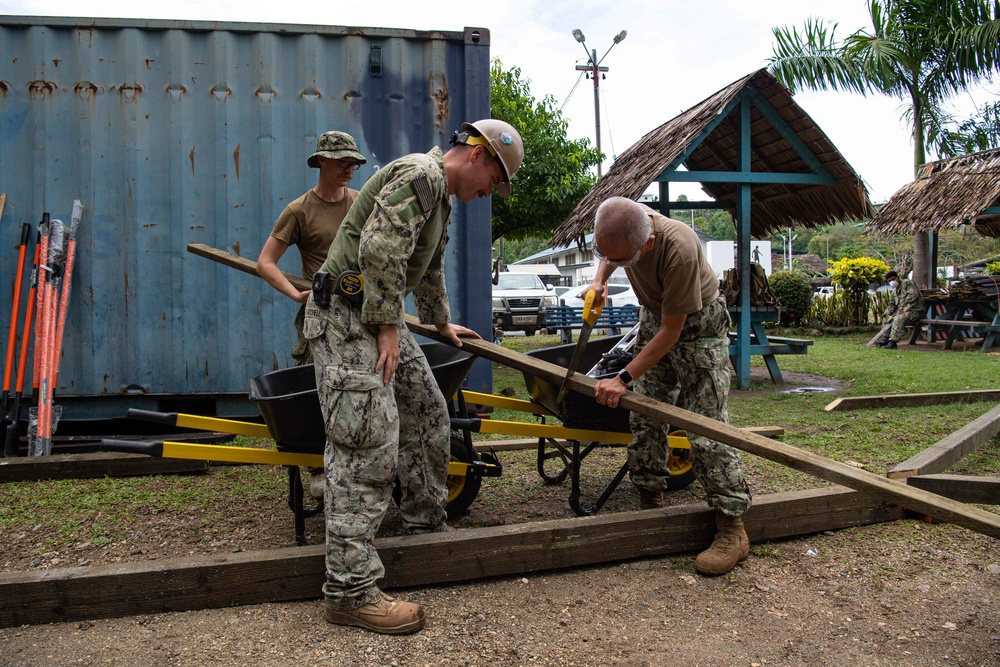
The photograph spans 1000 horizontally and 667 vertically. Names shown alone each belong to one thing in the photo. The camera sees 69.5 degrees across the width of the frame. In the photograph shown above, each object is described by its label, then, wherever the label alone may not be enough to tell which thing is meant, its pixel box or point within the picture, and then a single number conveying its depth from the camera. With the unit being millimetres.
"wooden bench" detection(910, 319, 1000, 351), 12477
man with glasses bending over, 2824
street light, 28703
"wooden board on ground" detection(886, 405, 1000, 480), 3692
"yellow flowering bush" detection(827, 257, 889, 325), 16578
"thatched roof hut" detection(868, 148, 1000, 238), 12062
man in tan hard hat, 2508
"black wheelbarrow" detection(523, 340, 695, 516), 3547
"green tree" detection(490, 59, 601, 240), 14078
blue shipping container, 5496
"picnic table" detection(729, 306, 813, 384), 8352
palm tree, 15555
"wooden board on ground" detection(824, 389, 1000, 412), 6758
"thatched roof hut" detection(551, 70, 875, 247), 7566
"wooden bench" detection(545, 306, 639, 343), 12625
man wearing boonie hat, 3846
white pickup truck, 18891
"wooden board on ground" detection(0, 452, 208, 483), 4316
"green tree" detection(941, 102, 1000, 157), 17031
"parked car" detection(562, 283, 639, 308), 21725
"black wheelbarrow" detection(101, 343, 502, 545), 2848
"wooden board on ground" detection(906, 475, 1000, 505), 3477
